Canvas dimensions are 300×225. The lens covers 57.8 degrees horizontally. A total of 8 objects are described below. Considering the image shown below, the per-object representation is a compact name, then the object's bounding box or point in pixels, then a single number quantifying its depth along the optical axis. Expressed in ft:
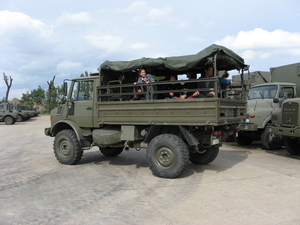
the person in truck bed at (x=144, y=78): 21.76
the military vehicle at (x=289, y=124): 25.26
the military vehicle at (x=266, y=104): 30.68
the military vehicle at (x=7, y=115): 83.25
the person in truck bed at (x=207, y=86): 19.16
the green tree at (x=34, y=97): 175.52
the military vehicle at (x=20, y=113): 88.82
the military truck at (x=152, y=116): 18.84
